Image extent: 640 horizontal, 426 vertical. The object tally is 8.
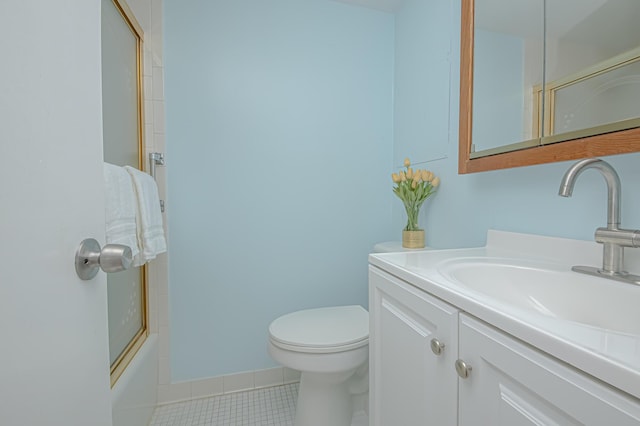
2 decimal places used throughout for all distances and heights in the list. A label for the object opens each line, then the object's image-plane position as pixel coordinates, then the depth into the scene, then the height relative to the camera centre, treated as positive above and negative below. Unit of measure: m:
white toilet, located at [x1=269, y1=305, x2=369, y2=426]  1.08 -0.59
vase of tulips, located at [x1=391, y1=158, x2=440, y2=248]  1.32 +0.05
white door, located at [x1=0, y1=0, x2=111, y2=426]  0.29 -0.01
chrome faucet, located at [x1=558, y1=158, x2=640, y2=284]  0.60 -0.04
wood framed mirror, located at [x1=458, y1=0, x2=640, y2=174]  0.64 +0.31
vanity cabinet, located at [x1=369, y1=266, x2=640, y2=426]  0.33 -0.27
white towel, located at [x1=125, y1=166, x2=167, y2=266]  1.05 -0.06
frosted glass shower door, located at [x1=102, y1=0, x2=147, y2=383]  1.07 +0.31
